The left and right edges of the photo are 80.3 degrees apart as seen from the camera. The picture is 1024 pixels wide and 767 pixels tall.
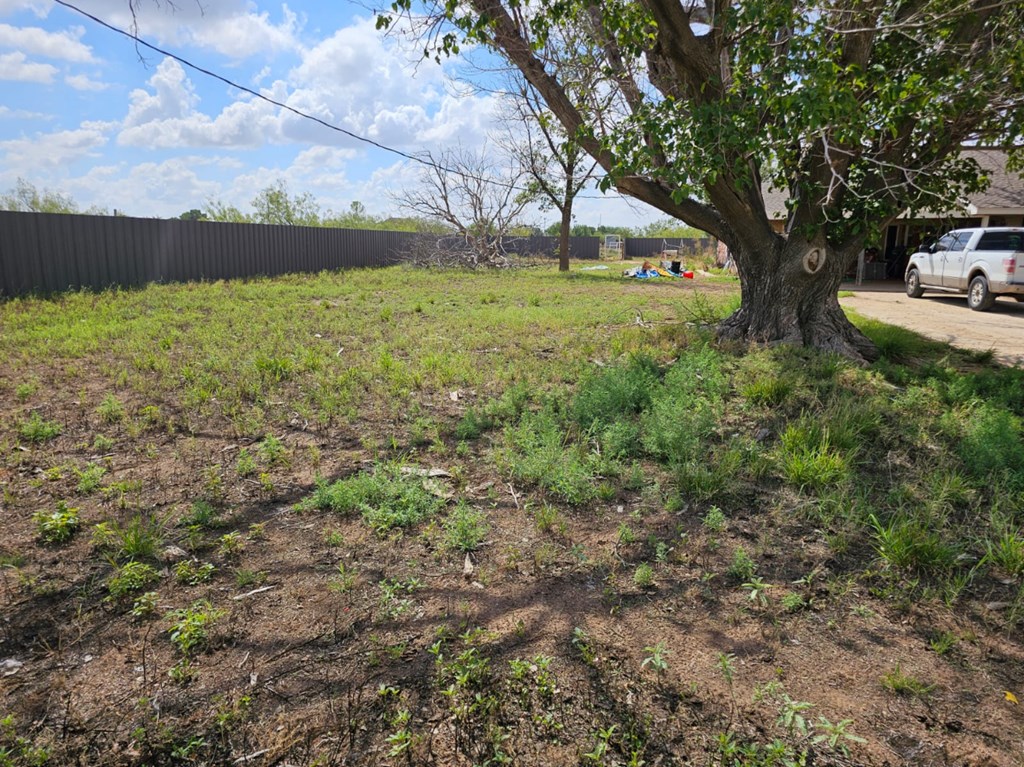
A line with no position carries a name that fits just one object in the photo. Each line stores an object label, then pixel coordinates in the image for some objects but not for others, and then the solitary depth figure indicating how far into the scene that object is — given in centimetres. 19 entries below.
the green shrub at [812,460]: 414
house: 1742
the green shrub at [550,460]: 412
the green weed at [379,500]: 375
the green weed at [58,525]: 347
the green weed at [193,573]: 312
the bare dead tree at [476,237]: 2528
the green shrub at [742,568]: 324
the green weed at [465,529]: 350
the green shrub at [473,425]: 518
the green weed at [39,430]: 492
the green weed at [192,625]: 265
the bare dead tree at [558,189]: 2394
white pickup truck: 1281
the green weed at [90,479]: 405
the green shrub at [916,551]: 327
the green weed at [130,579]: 298
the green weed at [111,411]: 536
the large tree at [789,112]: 509
